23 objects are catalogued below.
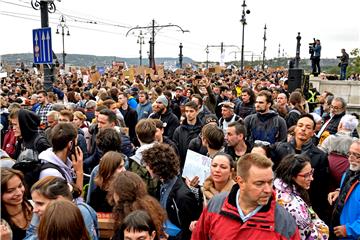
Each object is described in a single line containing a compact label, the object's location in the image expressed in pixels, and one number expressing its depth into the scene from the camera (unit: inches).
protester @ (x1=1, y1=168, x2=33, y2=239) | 107.9
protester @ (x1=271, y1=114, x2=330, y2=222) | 160.6
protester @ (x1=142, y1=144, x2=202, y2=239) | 123.3
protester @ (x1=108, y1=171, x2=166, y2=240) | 104.0
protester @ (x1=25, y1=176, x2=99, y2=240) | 102.3
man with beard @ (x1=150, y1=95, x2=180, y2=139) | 267.7
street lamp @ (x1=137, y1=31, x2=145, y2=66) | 1369.3
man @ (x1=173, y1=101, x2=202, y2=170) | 229.1
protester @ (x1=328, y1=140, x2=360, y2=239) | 128.4
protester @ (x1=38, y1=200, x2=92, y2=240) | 84.4
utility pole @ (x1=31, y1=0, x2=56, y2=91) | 364.2
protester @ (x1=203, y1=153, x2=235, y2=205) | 131.3
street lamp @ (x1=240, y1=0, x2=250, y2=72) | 967.6
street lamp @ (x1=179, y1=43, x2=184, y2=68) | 1293.4
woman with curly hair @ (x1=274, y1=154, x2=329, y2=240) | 111.2
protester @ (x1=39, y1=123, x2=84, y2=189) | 138.0
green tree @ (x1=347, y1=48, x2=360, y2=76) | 1450.8
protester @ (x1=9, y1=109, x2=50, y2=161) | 173.5
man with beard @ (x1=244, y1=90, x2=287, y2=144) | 221.9
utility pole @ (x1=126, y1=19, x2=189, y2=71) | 1058.9
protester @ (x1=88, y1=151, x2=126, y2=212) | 126.4
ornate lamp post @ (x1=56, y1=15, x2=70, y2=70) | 810.9
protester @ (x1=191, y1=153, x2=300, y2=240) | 95.2
